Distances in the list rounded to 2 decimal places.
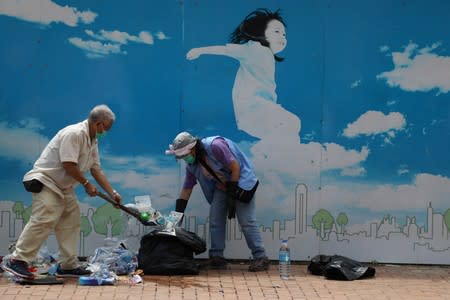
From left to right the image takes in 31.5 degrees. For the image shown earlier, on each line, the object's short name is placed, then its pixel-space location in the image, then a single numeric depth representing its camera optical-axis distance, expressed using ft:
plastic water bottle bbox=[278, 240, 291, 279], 26.04
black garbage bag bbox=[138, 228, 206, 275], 25.63
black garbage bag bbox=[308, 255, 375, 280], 25.76
